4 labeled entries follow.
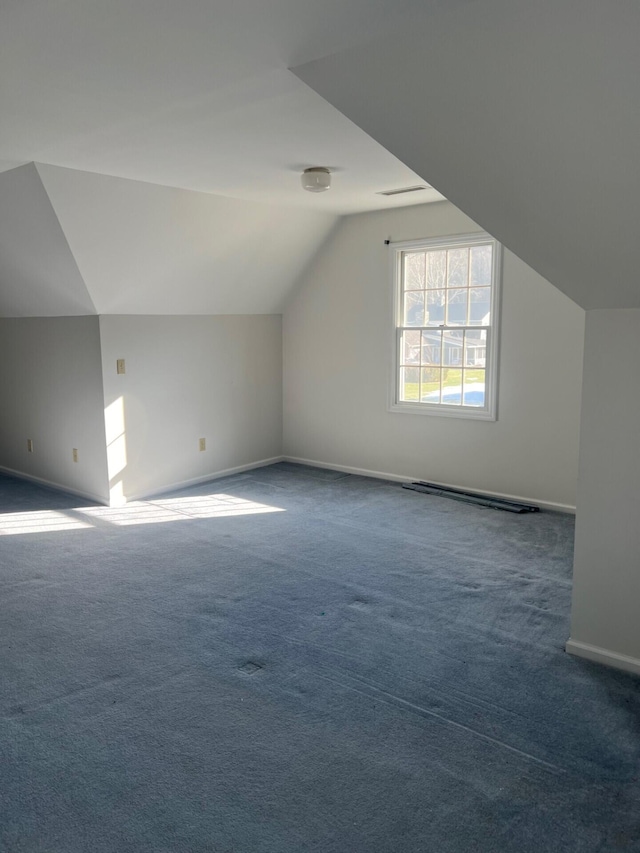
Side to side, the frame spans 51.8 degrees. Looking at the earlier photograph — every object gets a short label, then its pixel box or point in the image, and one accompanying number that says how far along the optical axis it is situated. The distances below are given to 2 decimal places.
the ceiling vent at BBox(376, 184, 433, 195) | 4.60
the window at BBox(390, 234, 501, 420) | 5.14
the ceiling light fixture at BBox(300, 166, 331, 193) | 4.01
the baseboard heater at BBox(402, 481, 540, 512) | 4.92
